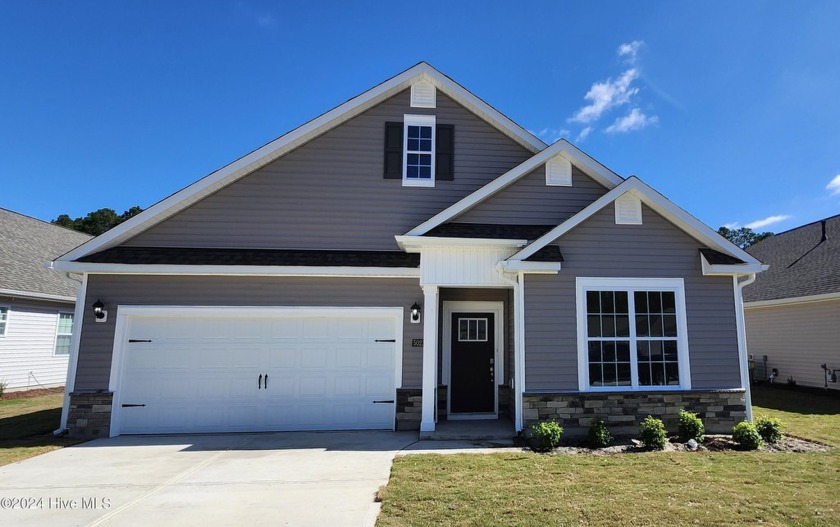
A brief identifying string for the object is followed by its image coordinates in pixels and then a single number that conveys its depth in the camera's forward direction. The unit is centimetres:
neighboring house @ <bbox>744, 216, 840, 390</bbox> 1352
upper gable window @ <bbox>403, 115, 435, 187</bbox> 1003
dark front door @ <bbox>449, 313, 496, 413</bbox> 987
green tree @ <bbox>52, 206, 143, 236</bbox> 4628
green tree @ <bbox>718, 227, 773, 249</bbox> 5591
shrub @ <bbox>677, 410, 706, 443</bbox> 743
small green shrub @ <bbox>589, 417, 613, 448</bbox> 726
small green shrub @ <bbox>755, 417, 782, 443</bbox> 748
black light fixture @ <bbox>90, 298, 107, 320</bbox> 861
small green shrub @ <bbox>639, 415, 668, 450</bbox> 707
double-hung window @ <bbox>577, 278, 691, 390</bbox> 800
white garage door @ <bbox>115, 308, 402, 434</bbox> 870
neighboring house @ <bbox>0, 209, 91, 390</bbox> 1339
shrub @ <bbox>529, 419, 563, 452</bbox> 708
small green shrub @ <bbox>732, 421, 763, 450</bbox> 712
